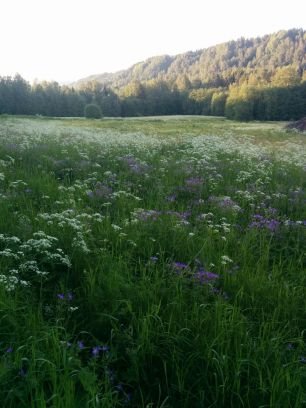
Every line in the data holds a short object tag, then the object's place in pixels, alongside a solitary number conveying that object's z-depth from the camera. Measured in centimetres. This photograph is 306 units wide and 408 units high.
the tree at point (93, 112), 9030
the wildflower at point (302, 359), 320
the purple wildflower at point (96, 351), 303
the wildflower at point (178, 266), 450
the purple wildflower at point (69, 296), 379
